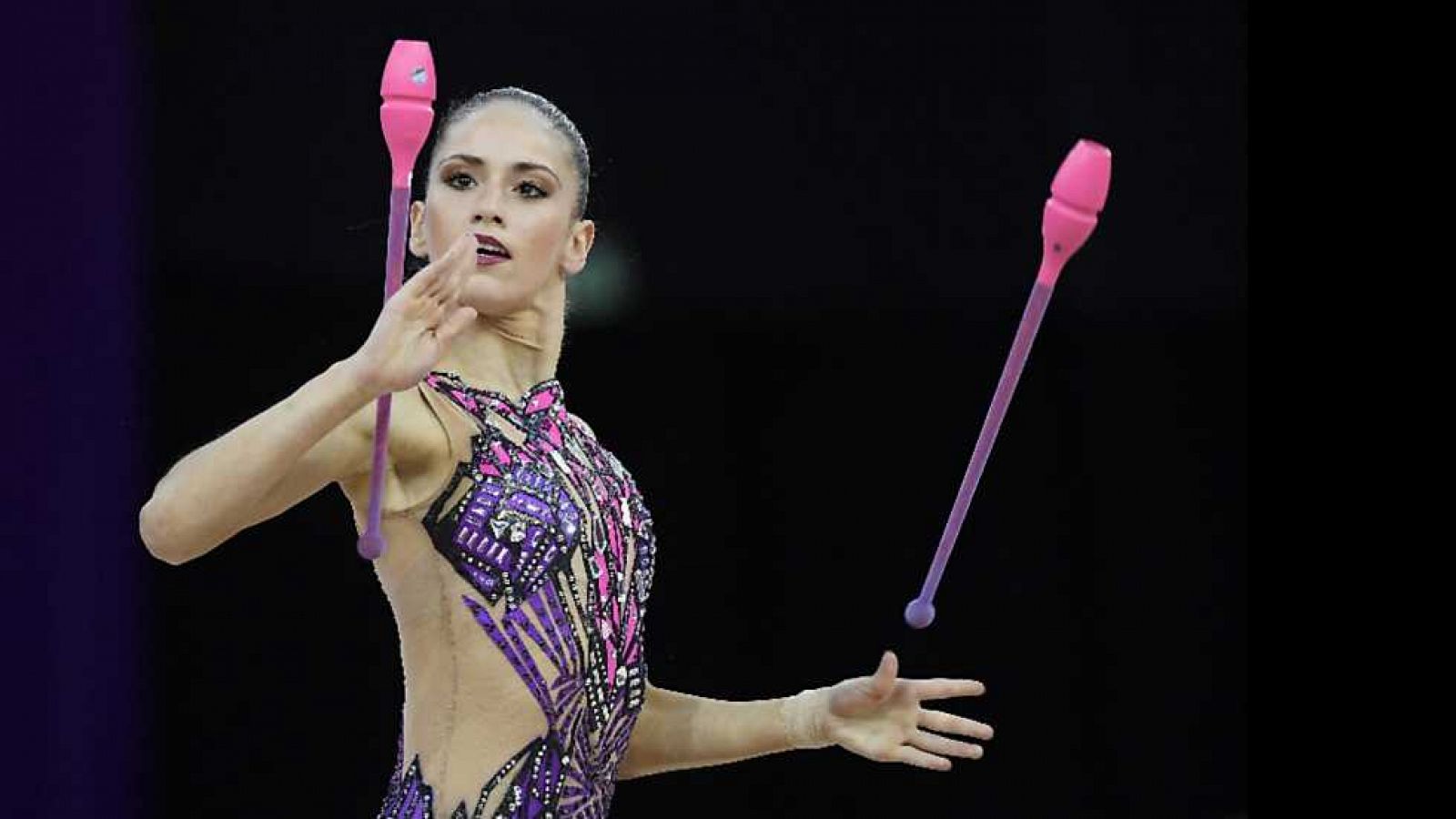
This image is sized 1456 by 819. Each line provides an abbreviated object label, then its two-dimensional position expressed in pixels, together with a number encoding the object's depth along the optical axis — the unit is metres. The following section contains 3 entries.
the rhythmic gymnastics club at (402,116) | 13.67
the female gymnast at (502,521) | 13.64
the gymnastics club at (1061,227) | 13.68
